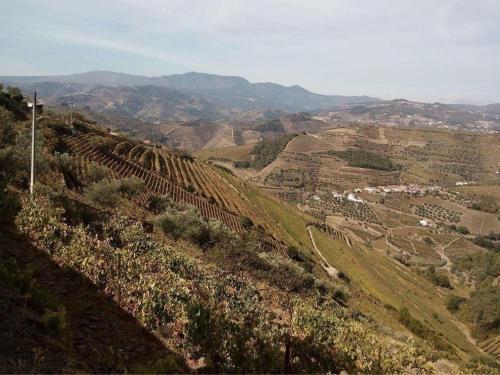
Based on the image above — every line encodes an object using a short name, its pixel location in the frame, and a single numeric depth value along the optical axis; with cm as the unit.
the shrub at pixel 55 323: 914
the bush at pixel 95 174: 4038
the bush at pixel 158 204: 4131
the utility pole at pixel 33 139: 2078
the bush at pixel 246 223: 6194
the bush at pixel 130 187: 4015
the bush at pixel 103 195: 3112
